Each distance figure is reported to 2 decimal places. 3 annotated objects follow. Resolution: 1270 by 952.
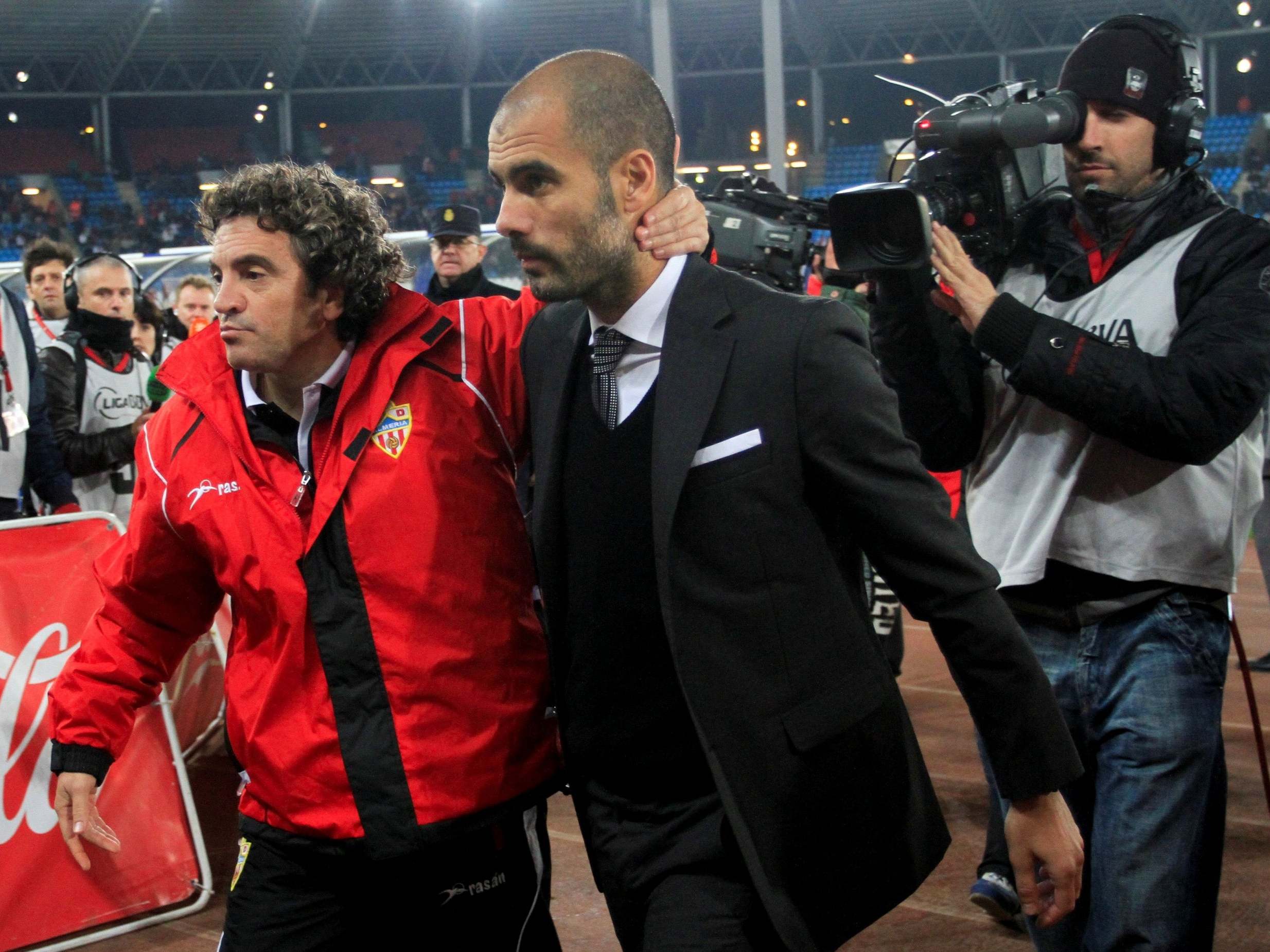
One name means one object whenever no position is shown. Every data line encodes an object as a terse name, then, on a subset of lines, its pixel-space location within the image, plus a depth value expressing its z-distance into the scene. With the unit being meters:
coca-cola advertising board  3.88
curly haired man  2.13
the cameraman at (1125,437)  2.33
